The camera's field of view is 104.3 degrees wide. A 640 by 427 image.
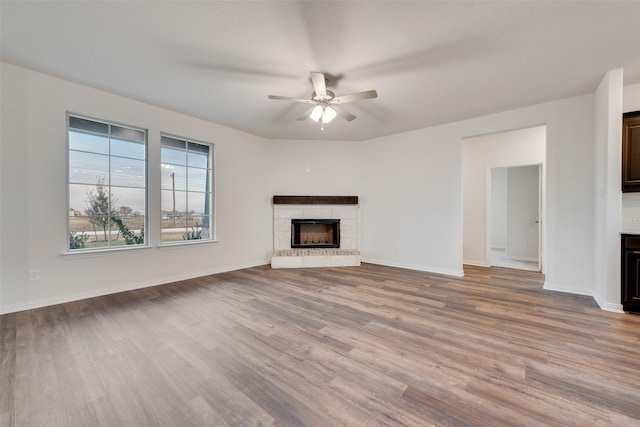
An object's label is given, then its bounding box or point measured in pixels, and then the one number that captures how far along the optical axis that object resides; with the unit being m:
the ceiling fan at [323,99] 2.63
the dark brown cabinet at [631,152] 2.88
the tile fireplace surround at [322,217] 5.20
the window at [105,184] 3.29
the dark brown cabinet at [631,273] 2.75
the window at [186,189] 4.12
